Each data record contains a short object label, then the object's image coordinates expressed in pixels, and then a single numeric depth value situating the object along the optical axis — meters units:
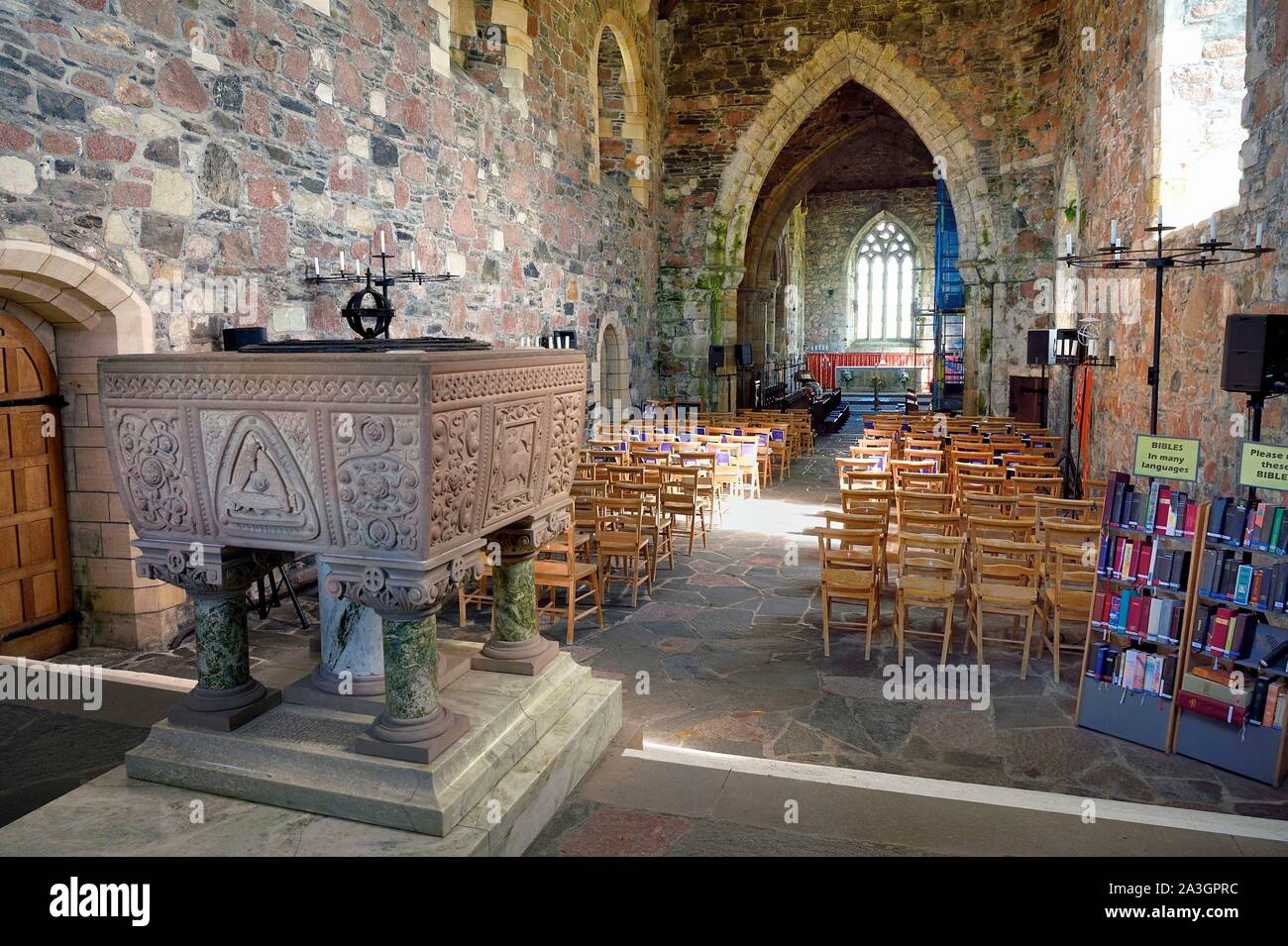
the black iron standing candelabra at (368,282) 5.42
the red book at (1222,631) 4.08
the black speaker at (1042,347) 11.78
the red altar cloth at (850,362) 29.75
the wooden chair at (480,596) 6.19
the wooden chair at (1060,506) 5.98
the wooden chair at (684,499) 8.05
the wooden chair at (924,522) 6.07
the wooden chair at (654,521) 7.07
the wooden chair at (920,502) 6.43
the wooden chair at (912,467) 8.77
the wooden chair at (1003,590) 5.11
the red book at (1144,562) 4.40
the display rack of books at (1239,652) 3.91
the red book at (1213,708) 4.01
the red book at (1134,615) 4.43
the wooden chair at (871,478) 7.96
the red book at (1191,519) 4.22
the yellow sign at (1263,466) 3.98
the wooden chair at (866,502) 6.58
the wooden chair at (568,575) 5.76
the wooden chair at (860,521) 5.88
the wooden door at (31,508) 4.88
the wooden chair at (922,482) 8.09
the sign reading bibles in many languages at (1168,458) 4.29
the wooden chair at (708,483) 9.23
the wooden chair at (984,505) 6.32
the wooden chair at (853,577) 5.61
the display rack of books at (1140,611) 4.29
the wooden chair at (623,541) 6.60
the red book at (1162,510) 4.34
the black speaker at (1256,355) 4.48
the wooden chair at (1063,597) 5.11
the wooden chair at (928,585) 5.31
